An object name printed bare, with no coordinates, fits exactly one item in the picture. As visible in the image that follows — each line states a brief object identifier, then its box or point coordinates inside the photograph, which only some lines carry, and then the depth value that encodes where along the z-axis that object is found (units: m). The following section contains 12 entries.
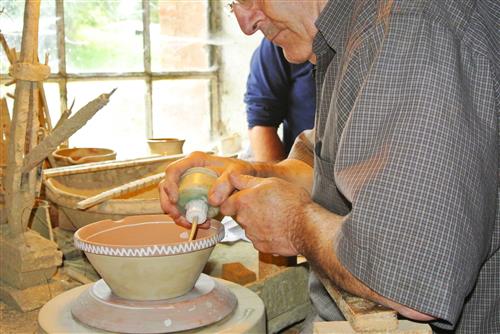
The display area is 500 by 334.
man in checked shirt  1.32
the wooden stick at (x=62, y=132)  2.22
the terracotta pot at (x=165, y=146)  3.59
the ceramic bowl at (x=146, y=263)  1.63
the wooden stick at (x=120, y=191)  2.38
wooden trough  2.39
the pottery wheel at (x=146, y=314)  1.63
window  4.46
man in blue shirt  4.03
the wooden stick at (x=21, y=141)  2.42
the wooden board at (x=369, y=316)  1.34
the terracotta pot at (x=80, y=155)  3.21
